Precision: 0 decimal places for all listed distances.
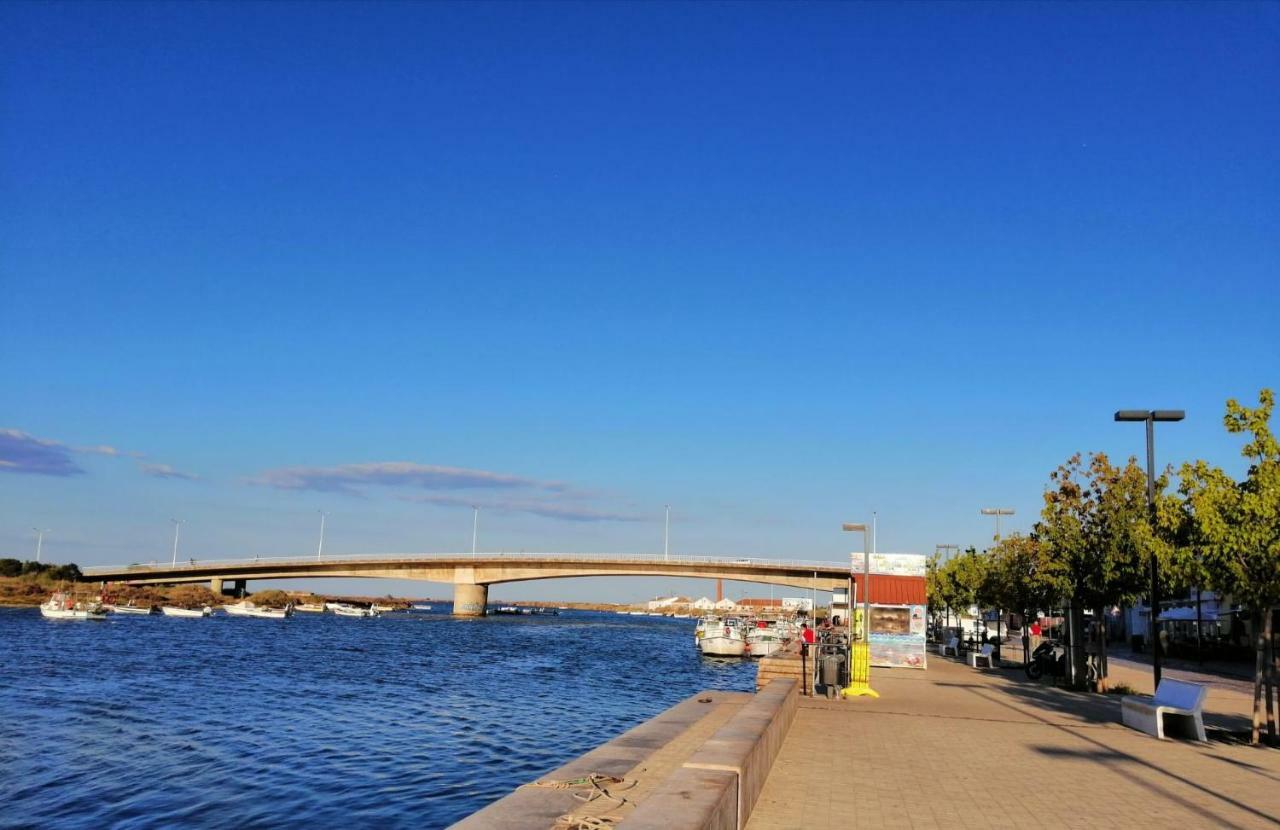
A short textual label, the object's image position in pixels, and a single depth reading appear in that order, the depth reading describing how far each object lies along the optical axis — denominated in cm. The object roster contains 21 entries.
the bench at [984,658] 3575
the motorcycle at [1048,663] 2911
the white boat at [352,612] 14750
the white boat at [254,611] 11281
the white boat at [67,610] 8006
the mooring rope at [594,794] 846
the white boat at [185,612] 10362
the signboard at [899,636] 3359
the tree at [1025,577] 2403
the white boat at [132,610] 10250
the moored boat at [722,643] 6188
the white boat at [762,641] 6266
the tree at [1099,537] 2255
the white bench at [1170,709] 1575
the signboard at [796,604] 12070
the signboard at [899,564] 3412
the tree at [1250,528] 1459
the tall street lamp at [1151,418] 2047
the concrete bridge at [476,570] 9231
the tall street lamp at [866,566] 2795
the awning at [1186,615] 4850
